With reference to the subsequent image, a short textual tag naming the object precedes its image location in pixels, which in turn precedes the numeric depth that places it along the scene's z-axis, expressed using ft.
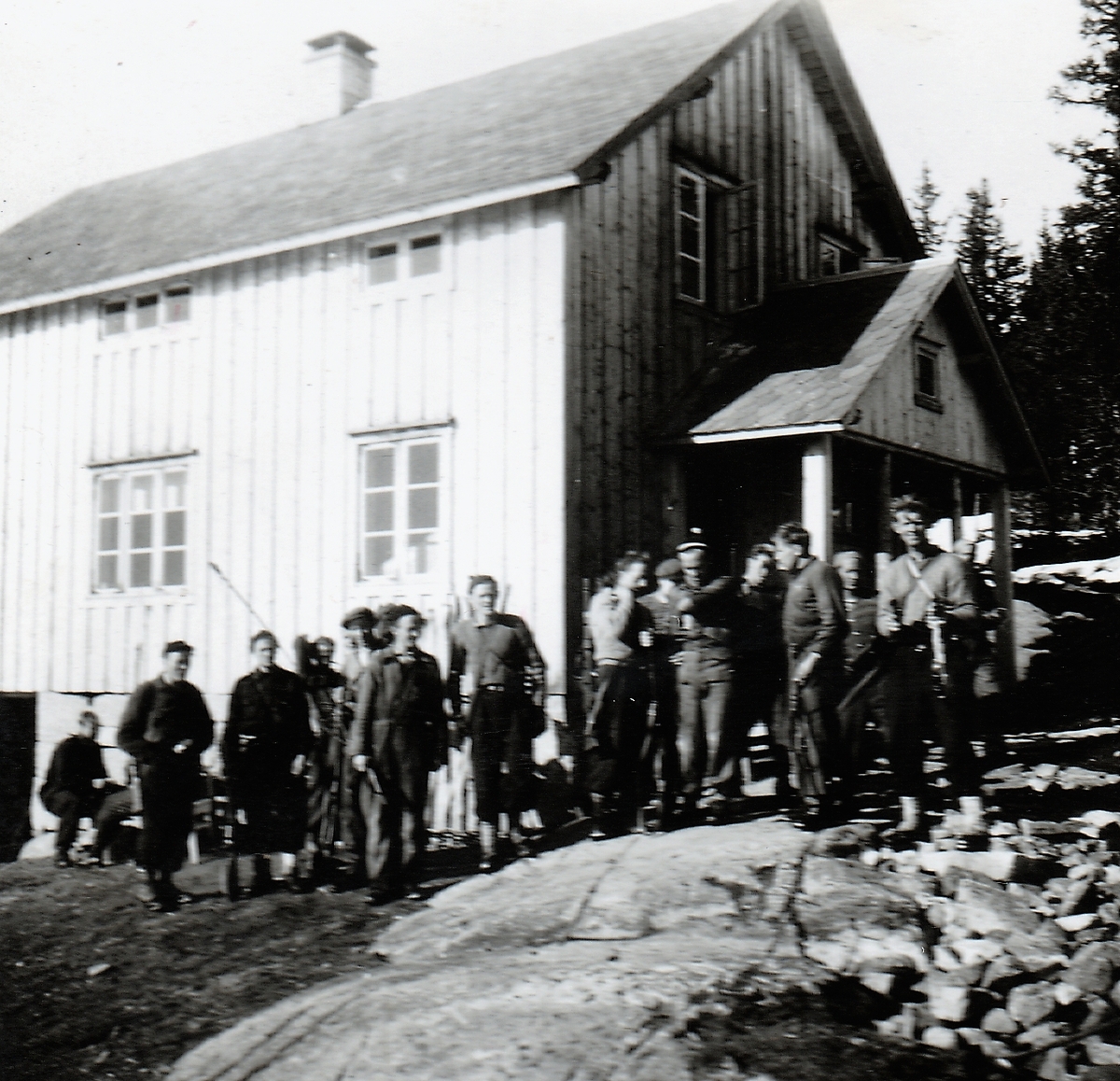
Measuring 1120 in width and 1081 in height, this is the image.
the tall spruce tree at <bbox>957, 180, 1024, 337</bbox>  45.70
